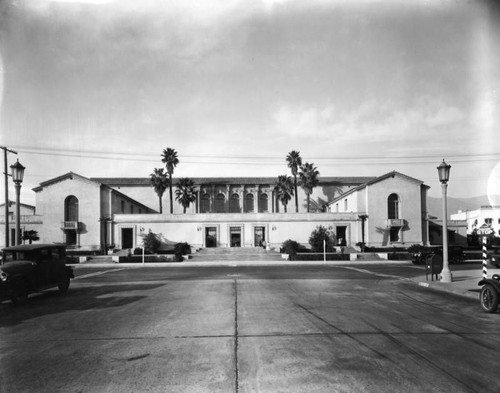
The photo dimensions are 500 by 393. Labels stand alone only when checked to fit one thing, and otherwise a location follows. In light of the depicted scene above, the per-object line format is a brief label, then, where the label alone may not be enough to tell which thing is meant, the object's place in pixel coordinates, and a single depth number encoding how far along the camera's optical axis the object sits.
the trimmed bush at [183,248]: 40.22
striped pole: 13.28
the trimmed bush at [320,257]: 34.41
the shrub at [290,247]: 34.97
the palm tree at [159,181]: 57.94
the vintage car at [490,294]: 9.39
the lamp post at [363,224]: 44.50
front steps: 37.28
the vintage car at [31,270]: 10.67
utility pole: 18.14
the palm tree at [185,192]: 56.31
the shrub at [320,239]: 43.44
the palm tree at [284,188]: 58.41
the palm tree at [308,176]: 57.38
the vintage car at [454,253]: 30.51
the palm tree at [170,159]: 56.12
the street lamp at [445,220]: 15.89
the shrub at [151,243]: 42.59
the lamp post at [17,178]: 15.51
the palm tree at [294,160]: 57.47
